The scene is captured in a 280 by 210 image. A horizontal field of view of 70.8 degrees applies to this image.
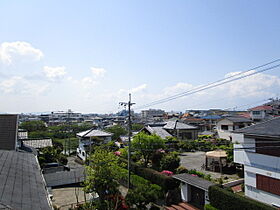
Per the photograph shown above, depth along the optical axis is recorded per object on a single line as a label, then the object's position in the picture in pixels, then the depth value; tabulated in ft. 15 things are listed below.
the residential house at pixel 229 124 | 114.52
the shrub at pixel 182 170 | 53.67
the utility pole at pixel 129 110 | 50.67
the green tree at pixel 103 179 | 41.14
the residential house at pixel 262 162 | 36.40
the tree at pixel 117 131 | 127.44
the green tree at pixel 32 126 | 161.48
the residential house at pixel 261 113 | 133.69
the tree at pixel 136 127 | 194.30
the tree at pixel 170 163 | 58.34
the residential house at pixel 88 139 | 91.30
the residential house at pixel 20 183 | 17.81
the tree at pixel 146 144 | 62.39
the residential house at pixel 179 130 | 107.86
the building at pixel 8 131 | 56.18
